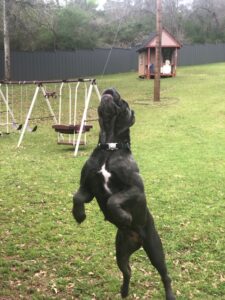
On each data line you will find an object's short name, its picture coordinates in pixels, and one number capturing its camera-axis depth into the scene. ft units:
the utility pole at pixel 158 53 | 66.54
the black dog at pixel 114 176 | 9.98
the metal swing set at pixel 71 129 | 37.50
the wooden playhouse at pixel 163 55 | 101.35
